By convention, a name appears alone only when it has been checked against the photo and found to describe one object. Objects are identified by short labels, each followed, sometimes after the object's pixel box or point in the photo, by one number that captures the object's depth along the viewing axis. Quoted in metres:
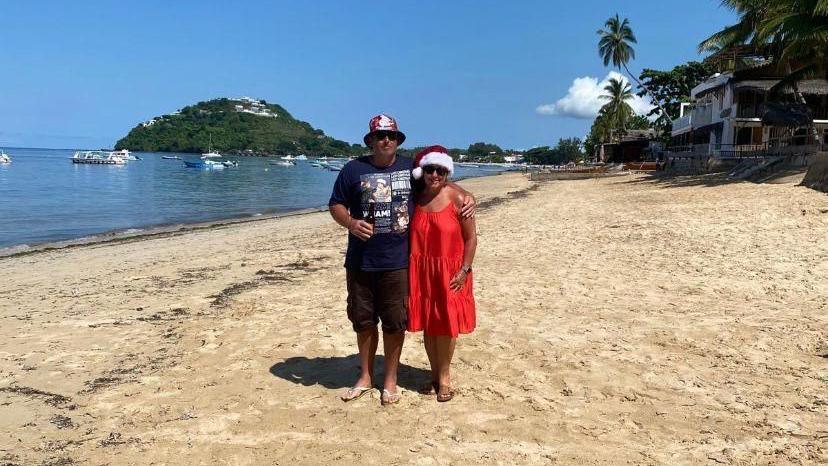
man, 3.64
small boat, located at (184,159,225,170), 81.90
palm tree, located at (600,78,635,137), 74.06
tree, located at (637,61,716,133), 57.28
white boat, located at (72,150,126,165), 82.88
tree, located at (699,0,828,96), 19.19
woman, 3.63
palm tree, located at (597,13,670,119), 60.12
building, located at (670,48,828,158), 24.77
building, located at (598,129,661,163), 60.27
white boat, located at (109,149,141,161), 92.50
